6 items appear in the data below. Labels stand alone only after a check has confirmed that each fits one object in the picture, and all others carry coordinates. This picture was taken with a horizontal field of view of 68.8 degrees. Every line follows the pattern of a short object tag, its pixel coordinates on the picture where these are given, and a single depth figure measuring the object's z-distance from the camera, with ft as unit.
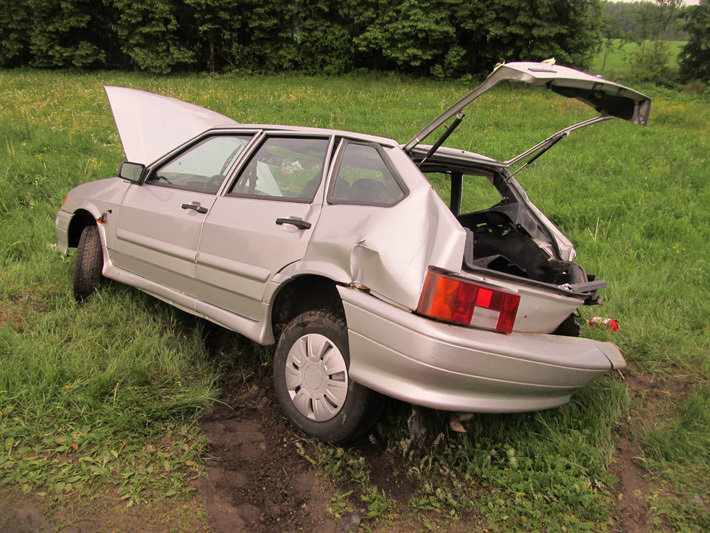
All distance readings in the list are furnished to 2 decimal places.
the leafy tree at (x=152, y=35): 75.20
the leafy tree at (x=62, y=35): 79.46
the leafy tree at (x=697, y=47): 72.98
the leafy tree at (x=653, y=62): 79.36
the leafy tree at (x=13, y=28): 80.84
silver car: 7.41
